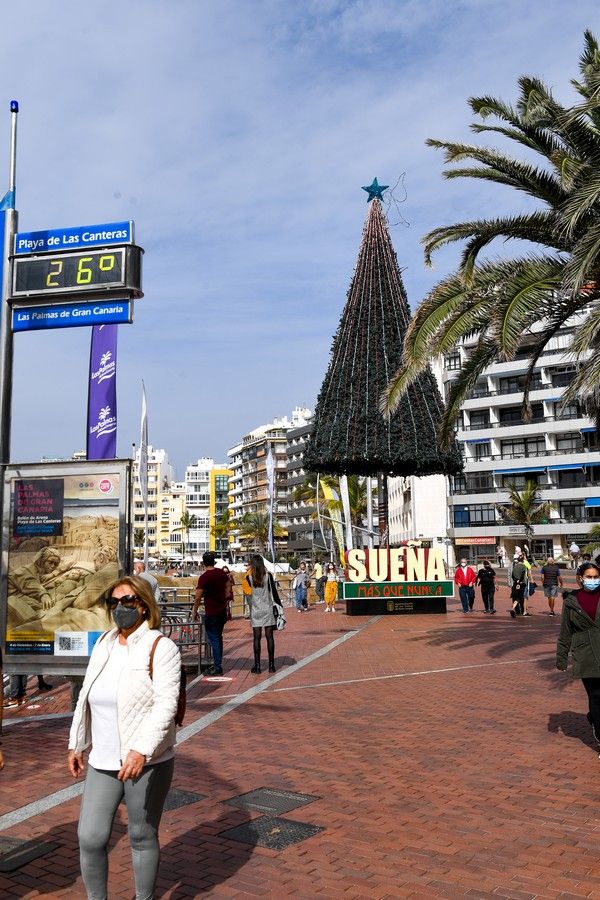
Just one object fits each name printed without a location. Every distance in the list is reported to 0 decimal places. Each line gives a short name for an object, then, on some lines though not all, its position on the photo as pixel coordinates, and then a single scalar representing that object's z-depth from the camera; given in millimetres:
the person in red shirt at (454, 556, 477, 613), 23672
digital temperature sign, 8734
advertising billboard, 8148
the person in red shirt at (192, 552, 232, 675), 10797
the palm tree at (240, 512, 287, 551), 113875
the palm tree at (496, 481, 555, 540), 59656
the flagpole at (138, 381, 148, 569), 27141
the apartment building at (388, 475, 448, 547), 67750
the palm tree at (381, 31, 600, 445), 10391
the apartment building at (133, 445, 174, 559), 156500
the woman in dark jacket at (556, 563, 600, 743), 6608
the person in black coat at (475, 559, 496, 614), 23375
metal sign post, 8914
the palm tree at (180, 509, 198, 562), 147875
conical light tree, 25297
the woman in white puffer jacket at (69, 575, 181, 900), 3410
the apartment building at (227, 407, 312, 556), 114750
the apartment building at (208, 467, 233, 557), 151750
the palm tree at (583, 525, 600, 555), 27334
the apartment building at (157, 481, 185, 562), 156750
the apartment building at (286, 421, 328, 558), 96438
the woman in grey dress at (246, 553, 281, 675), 11023
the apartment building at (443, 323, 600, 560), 60375
